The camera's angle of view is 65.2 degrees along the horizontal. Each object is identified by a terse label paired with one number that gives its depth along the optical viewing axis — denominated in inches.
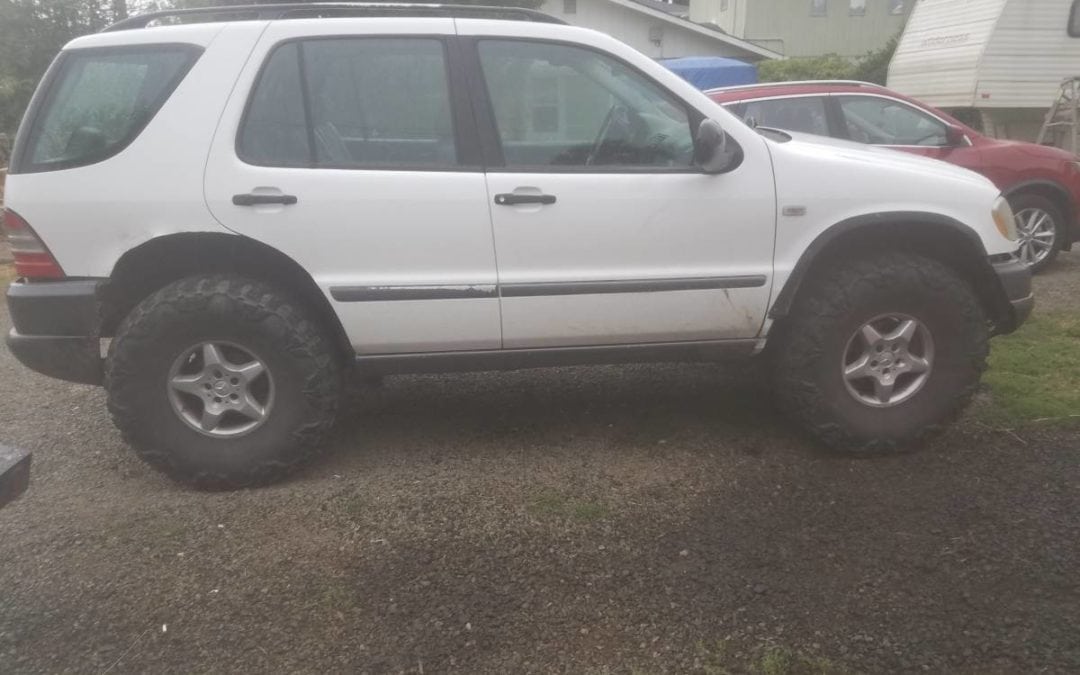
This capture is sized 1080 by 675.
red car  277.3
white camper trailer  411.2
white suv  137.0
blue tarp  586.6
